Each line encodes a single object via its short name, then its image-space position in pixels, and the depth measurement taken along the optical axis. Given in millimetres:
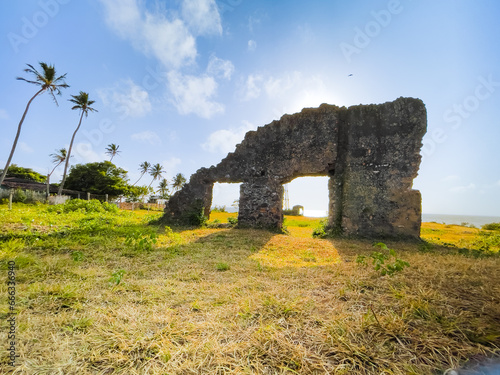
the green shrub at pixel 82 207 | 10131
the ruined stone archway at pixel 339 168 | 7035
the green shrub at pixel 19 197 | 19438
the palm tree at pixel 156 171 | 48344
